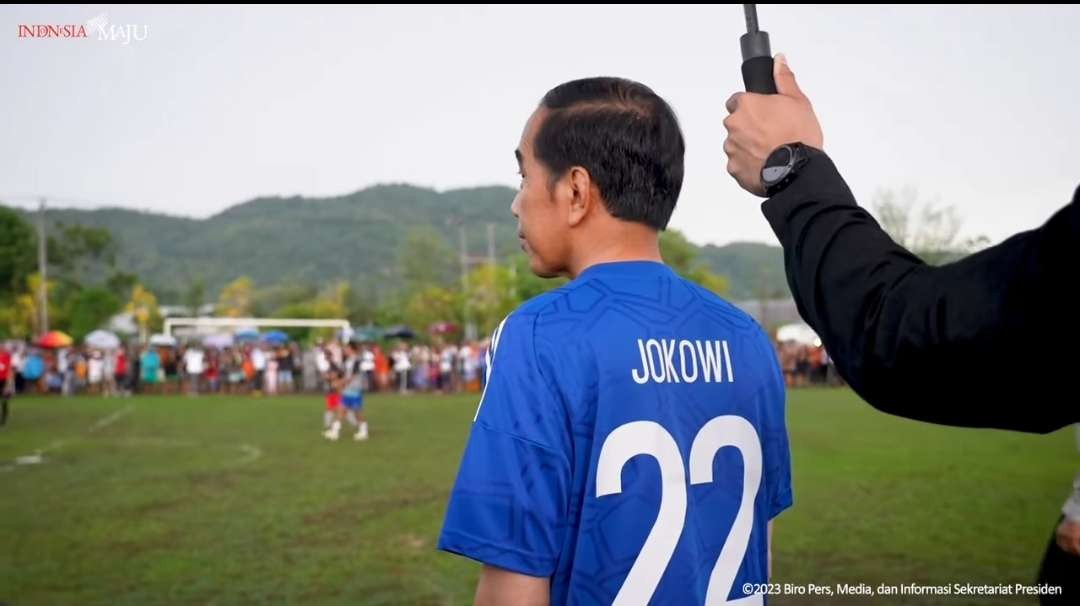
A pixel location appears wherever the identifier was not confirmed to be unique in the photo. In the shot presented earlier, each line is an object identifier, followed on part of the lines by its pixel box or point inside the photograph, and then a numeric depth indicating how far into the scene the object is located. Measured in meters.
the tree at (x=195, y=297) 94.25
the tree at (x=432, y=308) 72.44
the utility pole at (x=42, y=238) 50.49
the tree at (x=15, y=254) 67.69
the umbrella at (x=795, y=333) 54.58
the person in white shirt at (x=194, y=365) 38.00
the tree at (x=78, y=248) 68.50
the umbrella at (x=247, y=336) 49.59
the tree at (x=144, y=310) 78.62
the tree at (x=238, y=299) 99.62
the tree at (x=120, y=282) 77.31
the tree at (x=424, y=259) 84.56
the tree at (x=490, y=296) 59.25
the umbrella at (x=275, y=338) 45.09
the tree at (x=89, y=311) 68.75
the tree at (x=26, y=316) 66.69
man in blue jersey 2.15
